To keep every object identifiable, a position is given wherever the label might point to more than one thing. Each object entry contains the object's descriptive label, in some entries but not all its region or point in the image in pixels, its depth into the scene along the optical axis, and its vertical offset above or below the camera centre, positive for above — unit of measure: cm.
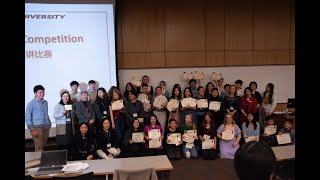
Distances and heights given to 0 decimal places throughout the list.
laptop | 393 -96
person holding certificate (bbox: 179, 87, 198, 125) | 697 -61
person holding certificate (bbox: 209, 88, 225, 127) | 702 -51
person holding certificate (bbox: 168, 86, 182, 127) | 704 -34
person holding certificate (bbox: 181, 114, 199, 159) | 636 -111
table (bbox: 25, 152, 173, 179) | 389 -103
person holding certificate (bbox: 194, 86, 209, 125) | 702 -55
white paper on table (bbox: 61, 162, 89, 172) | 391 -102
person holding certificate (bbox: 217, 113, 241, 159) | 625 -106
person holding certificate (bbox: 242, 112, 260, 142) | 638 -89
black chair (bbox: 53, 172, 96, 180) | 334 -97
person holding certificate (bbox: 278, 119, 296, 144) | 571 -82
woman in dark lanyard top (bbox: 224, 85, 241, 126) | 719 -46
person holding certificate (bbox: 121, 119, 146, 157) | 604 -112
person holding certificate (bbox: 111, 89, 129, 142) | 656 -70
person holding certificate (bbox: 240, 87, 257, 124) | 712 -48
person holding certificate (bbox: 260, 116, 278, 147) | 577 -91
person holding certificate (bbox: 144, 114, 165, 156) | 597 -99
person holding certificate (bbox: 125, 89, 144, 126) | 662 -52
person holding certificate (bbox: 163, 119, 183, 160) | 629 -112
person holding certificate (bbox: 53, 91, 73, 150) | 622 -65
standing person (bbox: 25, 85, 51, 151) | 581 -64
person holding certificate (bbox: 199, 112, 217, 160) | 640 -109
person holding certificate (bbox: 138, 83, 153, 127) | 672 -43
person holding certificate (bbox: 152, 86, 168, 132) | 727 -49
